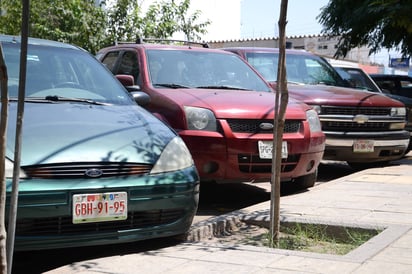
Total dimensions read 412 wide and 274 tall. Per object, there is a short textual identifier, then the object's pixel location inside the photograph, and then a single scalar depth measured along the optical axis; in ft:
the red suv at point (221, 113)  21.34
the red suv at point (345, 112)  29.63
